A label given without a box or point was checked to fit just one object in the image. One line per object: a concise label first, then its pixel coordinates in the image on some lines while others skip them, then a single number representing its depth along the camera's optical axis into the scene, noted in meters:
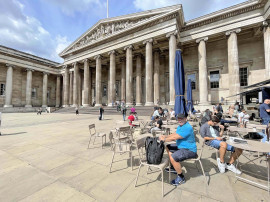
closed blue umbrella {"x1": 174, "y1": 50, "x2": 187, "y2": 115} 6.11
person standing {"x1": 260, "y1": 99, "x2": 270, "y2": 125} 4.67
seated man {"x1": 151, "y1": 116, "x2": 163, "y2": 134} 5.14
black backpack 2.29
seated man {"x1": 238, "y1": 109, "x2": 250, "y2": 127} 6.39
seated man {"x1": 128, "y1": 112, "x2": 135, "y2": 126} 5.97
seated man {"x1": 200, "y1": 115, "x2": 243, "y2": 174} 2.83
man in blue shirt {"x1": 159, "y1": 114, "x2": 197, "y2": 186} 2.40
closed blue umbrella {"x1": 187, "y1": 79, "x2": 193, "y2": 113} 10.80
